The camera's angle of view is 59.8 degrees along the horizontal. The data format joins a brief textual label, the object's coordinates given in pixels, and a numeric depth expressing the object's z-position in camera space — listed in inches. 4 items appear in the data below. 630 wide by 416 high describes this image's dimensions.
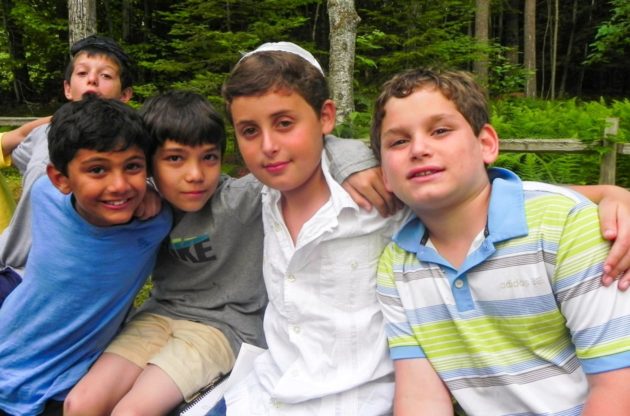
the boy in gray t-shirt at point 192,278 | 76.8
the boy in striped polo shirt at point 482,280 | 54.9
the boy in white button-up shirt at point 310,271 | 69.4
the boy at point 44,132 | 96.7
